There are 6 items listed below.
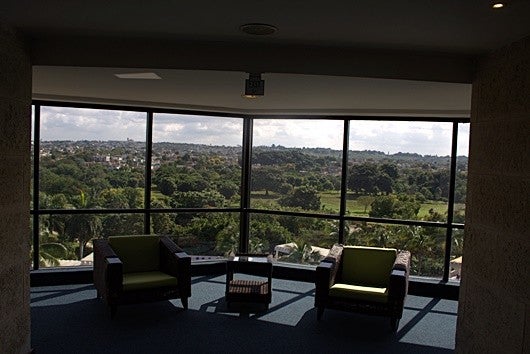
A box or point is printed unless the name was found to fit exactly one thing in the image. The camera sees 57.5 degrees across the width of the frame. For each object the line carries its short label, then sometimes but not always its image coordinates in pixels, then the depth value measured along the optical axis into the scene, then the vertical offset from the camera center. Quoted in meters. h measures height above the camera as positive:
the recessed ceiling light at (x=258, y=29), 3.06 +0.84
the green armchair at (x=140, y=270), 5.02 -1.33
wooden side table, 5.52 -1.53
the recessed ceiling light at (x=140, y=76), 4.26 +0.69
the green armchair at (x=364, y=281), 4.95 -1.33
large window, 6.45 -0.37
